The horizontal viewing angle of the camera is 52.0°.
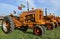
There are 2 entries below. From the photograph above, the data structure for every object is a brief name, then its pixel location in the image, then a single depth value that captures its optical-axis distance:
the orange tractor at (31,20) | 4.60
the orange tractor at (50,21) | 6.58
